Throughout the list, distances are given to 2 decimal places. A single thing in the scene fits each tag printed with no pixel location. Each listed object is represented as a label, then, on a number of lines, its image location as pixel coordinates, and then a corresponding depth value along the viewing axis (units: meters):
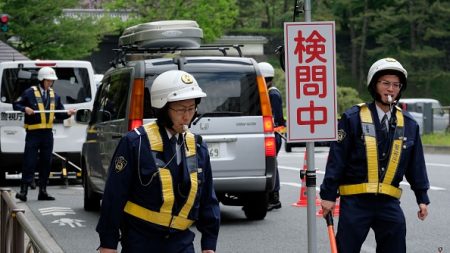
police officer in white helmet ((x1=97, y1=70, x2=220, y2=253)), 8.72
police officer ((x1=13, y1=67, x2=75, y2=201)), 24.32
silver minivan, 19.70
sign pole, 11.90
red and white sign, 11.95
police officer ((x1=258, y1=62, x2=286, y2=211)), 22.26
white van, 30.05
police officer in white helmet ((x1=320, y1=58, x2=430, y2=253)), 11.07
